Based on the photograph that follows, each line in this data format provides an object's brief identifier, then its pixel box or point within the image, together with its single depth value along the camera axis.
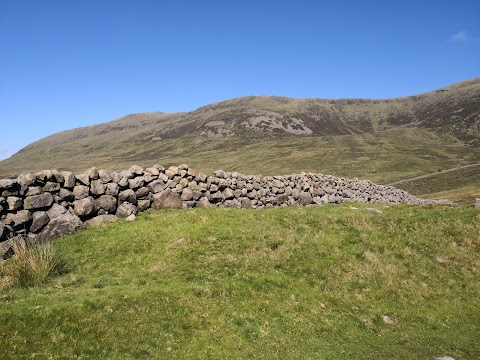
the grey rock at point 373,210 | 24.27
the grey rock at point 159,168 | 22.92
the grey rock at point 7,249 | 14.95
